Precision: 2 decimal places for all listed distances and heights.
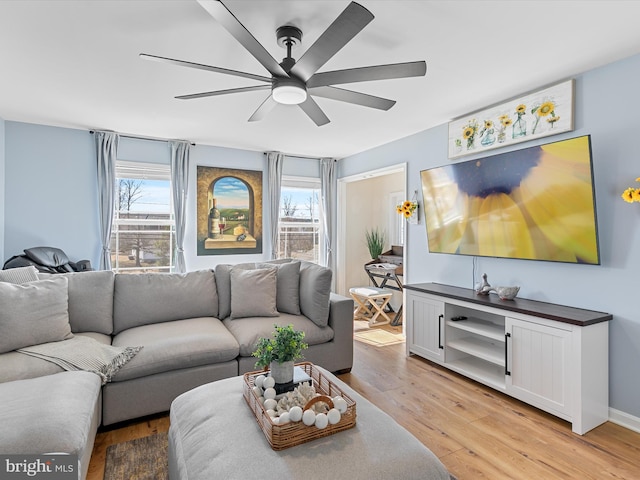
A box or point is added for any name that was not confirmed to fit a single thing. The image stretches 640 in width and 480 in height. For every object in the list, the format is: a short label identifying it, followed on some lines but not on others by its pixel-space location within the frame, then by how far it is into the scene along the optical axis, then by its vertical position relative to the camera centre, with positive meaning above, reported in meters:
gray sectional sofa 1.60 -0.70
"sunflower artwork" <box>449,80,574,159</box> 2.64 +1.06
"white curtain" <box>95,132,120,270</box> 4.05 +0.68
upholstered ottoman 1.24 -0.80
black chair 3.28 -0.18
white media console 2.27 -0.81
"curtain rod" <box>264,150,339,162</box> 5.12 +1.37
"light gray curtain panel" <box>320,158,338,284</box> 5.59 +0.59
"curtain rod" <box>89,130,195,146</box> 4.05 +1.32
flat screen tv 2.44 +0.33
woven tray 1.34 -0.74
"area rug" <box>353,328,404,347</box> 4.13 -1.16
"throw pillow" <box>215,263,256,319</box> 3.21 -0.41
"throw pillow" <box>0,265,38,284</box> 2.50 -0.24
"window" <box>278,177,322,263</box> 5.40 +0.39
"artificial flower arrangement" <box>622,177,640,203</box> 2.15 +0.31
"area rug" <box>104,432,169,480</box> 1.85 -1.23
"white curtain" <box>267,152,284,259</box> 5.07 +0.66
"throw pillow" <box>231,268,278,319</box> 3.05 -0.45
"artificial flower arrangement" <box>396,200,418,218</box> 3.99 +0.42
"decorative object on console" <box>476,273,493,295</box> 3.10 -0.39
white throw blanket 2.12 -0.72
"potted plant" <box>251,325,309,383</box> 1.69 -0.54
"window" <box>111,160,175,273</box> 4.33 +0.30
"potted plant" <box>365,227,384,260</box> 5.74 +0.05
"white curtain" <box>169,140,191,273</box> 4.46 +0.73
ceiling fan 1.46 +0.94
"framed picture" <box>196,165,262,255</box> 4.70 +0.46
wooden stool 4.88 -0.86
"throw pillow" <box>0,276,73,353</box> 2.18 -0.47
